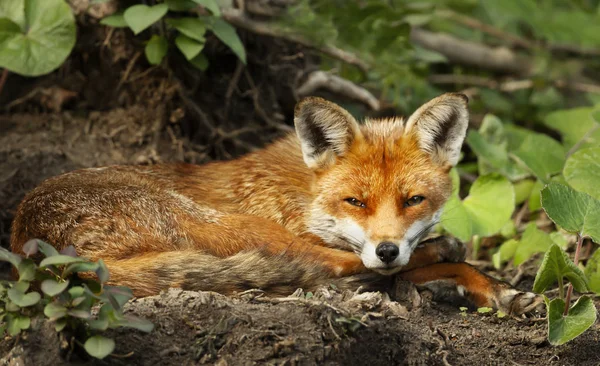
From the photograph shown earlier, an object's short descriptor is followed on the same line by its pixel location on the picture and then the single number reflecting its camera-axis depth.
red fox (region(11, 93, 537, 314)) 8.52
